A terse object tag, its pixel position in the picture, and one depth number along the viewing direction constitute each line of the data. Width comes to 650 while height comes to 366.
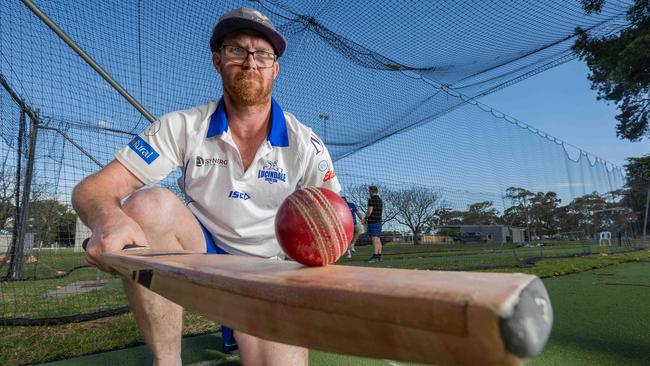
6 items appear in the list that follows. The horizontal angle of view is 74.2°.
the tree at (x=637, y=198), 18.16
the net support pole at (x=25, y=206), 6.52
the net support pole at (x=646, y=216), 17.90
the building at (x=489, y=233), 13.78
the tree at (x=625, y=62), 10.45
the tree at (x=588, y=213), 15.19
